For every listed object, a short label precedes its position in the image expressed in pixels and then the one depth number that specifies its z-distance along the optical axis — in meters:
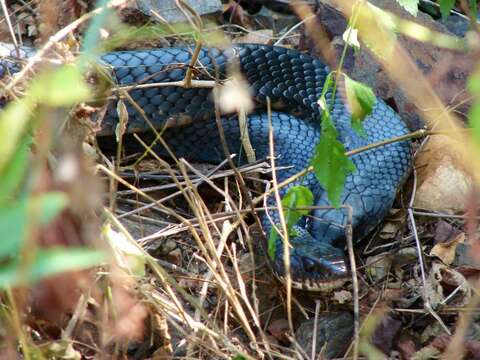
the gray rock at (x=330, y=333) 6.77
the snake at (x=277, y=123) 8.69
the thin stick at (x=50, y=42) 4.55
